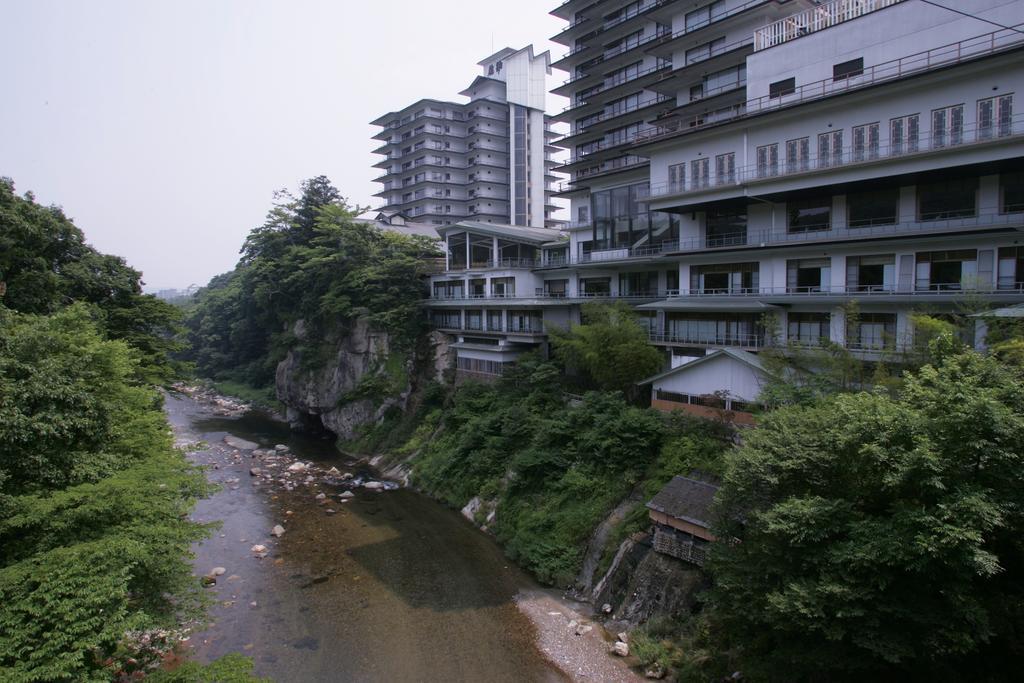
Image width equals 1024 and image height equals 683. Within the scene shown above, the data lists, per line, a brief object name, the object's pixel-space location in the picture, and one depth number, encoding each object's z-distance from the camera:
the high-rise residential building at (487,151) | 65.75
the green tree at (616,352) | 23.73
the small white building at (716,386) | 19.86
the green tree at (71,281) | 21.50
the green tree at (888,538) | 8.98
